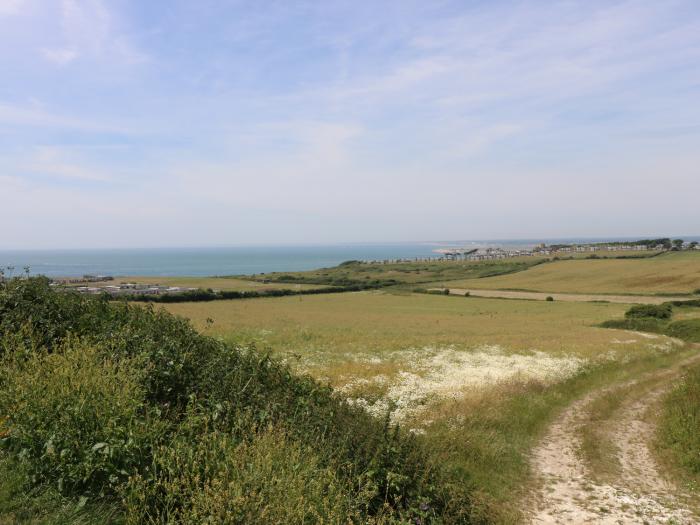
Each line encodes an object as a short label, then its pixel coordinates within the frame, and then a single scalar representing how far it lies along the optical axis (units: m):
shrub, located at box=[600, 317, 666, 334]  45.98
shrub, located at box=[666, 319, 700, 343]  38.77
